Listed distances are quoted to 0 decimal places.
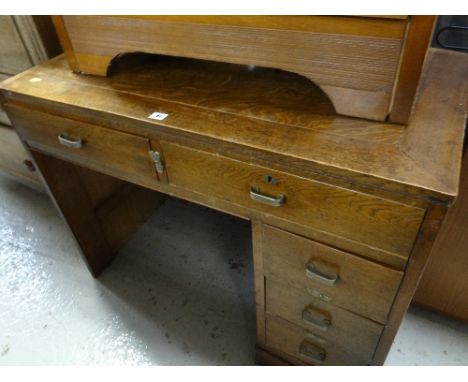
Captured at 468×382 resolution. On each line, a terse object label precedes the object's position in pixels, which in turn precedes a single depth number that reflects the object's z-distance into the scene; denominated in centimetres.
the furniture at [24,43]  110
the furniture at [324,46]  56
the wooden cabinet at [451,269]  88
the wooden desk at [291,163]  56
